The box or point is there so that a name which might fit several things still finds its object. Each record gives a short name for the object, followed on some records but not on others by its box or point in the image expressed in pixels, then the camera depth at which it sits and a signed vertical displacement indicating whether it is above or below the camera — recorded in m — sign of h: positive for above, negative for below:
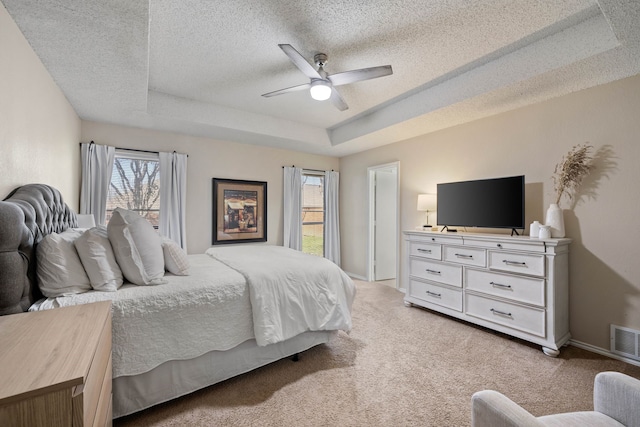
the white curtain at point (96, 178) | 3.48 +0.45
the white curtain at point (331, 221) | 5.61 -0.15
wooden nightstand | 0.73 -0.47
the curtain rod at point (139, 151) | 3.77 +0.88
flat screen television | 2.99 +0.14
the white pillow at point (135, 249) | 1.85 -0.25
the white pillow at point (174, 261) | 2.15 -0.38
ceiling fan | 2.31 +1.22
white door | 5.27 -0.21
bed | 1.53 -0.68
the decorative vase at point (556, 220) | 2.69 -0.05
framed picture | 4.44 +0.04
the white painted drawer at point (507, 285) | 2.59 -0.72
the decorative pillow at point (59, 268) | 1.57 -0.33
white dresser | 2.53 -0.71
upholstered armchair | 0.93 -0.71
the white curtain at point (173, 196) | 3.98 +0.25
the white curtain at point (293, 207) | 5.05 +0.12
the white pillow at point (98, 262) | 1.72 -0.31
